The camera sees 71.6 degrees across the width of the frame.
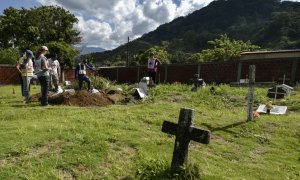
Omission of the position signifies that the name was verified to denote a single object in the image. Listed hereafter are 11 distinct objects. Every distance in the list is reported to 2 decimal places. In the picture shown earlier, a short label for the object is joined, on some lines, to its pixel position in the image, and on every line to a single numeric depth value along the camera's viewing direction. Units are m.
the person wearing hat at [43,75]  6.11
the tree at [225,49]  30.94
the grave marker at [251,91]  5.16
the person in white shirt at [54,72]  8.15
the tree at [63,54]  19.62
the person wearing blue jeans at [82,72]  8.20
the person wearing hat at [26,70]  6.55
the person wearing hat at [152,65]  9.58
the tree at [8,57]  22.57
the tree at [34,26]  26.91
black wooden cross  2.90
